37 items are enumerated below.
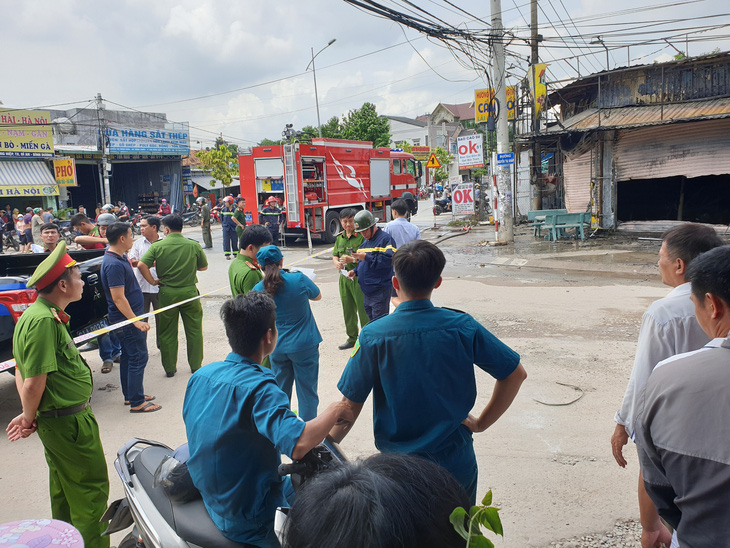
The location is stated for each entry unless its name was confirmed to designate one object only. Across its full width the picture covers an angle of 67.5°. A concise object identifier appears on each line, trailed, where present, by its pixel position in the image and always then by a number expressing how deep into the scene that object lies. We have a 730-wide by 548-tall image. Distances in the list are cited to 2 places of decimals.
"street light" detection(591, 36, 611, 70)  14.96
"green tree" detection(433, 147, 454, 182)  50.88
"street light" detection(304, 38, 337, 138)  31.24
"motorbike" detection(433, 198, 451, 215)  30.23
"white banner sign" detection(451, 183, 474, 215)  20.62
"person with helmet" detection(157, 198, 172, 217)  31.54
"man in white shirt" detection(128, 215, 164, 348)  6.36
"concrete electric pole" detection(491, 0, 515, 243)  14.59
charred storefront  14.91
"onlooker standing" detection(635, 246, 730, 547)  1.48
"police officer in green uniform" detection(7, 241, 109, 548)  2.97
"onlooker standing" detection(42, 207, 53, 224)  20.06
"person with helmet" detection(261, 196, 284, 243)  16.73
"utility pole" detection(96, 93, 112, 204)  27.97
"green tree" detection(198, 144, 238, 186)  34.12
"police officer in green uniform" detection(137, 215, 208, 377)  5.92
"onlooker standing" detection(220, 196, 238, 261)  15.17
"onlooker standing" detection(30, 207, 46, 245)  18.70
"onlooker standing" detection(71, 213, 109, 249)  7.41
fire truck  16.78
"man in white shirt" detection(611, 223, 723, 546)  2.53
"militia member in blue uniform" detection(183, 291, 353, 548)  1.99
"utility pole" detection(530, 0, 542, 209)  17.31
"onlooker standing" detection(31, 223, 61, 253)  6.62
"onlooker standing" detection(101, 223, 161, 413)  5.29
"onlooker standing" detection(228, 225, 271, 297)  4.91
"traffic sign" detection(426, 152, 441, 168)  21.52
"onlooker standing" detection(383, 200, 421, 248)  7.24
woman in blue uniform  4.17
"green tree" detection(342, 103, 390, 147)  40.81
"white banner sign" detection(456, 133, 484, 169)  18.39
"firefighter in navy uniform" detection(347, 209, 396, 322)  6.21
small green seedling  1.11
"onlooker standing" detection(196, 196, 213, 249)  16.80
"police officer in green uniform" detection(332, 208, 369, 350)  6.79
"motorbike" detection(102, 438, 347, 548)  2.08
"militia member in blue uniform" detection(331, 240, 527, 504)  2.22
